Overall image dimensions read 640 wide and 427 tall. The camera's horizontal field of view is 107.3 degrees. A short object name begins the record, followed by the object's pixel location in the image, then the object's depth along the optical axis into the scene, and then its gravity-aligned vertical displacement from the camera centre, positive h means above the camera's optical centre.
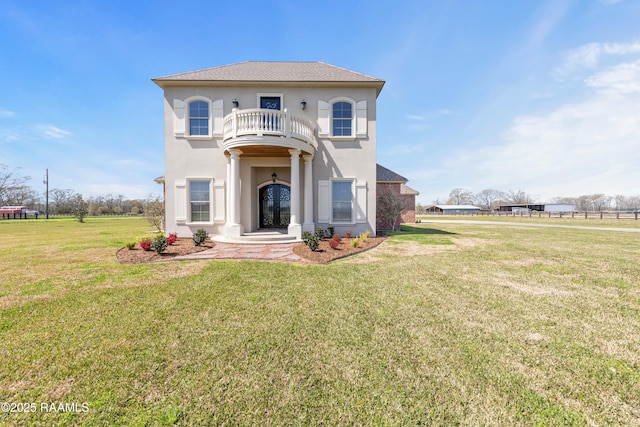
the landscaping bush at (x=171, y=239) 8.73 -1.00
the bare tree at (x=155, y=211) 14.43 +0.11
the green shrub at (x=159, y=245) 7.34 -1.00
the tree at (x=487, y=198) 85.17 +5.38
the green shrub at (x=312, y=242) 7.89 -0.99
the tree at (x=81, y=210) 27.08 +0.34
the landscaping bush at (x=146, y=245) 7.43 -1.02
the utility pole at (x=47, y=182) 42.11 +5.48
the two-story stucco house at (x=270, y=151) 10.48 +2.81
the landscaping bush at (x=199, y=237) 8.64 -0.92
